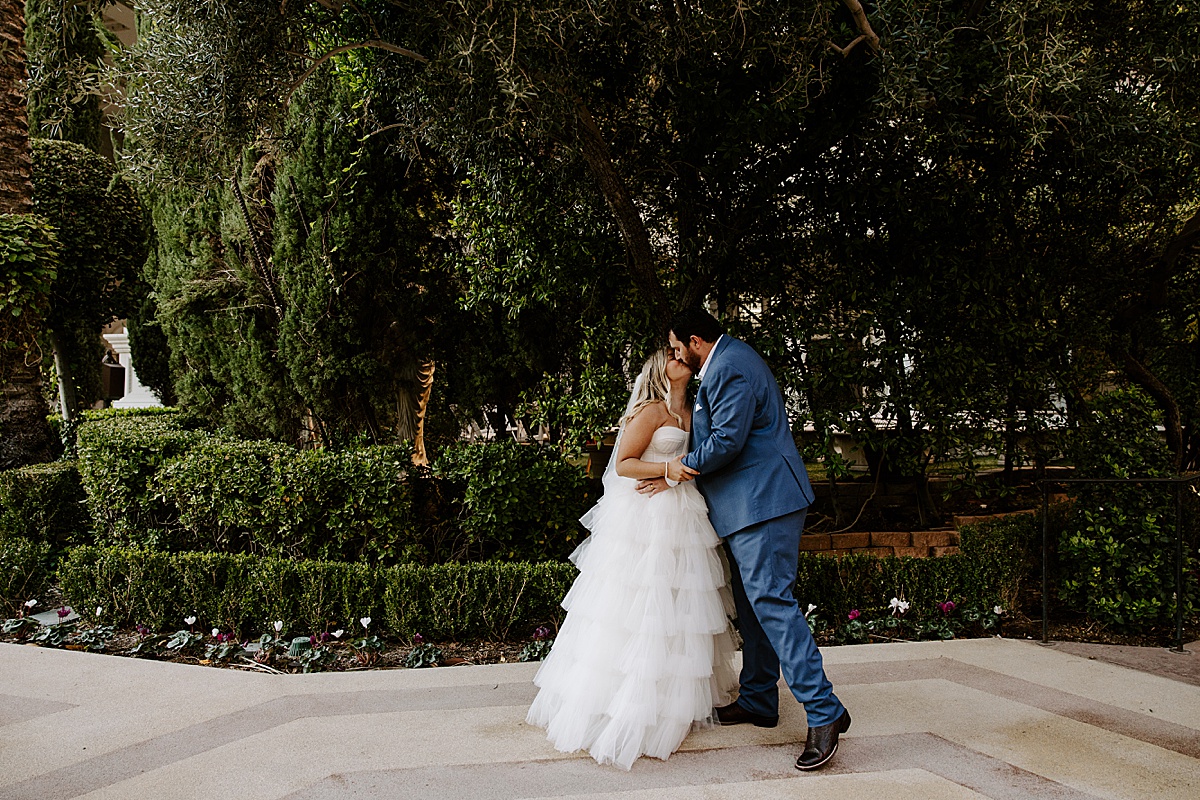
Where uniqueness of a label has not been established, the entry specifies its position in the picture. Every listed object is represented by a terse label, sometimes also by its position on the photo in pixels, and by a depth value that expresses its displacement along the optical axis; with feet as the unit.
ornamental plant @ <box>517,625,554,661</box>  16.15
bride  11.29
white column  48.59
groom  11.03
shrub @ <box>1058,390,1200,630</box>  17.20
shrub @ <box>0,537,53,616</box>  19.50
